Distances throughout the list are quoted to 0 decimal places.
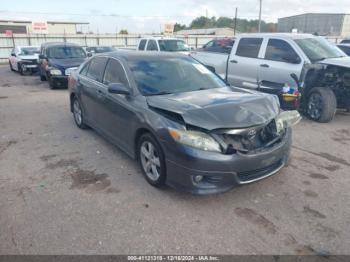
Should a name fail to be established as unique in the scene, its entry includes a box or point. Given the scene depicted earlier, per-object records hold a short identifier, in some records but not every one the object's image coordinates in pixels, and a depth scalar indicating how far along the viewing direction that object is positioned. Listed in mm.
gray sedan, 3133
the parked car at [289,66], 6427
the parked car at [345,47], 10773
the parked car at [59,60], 11195
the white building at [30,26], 46031
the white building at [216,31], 56984
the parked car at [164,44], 13562
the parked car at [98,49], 19736
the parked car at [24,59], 16250
